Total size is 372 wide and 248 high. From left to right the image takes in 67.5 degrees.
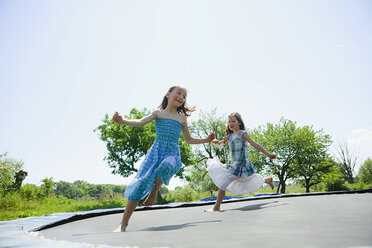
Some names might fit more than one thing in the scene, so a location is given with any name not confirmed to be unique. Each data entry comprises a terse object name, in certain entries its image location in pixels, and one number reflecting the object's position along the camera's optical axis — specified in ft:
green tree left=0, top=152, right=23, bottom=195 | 35.93
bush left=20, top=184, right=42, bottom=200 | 39.15
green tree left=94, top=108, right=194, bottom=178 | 45.75
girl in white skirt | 12.34
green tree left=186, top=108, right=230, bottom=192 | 64.64
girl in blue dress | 7.94
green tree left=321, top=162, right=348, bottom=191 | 47.19
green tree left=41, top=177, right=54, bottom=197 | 43.01
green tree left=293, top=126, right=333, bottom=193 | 59.06
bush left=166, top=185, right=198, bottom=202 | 49.49
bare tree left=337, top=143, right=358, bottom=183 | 76.85
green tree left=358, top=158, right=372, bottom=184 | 101.20
